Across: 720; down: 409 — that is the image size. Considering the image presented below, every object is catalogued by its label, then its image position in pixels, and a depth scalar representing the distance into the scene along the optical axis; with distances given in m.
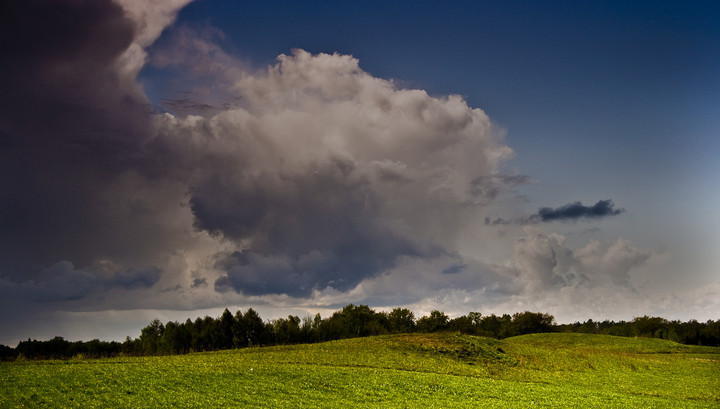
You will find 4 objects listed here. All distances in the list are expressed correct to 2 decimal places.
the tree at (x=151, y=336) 154.75
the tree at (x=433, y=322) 180.50
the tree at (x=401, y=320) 186.75
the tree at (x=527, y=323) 192.75
